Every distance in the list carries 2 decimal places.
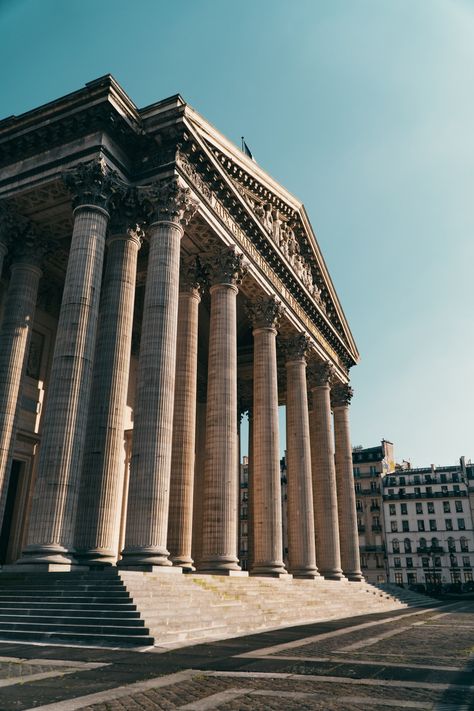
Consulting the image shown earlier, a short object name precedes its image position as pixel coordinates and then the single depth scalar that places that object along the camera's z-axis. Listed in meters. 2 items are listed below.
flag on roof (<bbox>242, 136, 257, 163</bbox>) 37.12
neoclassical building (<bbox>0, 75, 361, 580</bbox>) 20.34
